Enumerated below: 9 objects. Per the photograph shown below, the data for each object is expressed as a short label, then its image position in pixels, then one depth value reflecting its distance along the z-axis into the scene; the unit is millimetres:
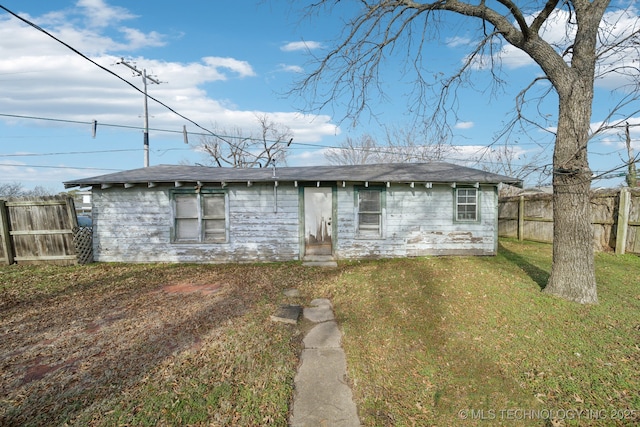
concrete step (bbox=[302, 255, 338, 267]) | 8939
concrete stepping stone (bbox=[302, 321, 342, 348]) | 4148
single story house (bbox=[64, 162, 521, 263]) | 9469
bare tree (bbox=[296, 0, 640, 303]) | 5199
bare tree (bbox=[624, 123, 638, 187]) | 13384
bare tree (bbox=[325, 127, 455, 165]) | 24931
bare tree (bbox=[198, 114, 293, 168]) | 29781
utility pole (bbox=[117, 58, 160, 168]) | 18148
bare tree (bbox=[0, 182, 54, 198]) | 25578
